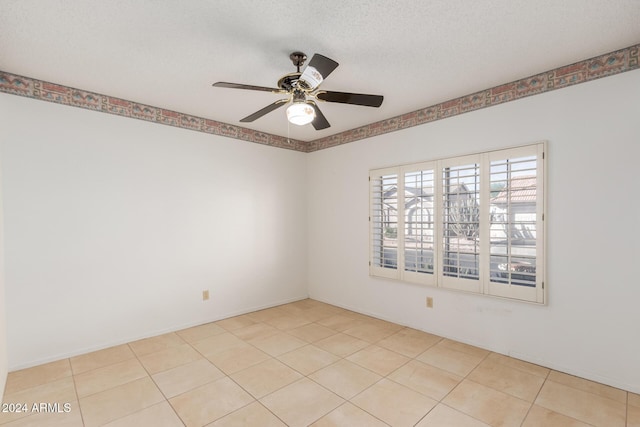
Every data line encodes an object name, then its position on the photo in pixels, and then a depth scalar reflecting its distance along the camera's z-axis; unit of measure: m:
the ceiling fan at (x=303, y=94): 2.06
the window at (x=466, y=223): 2.69
